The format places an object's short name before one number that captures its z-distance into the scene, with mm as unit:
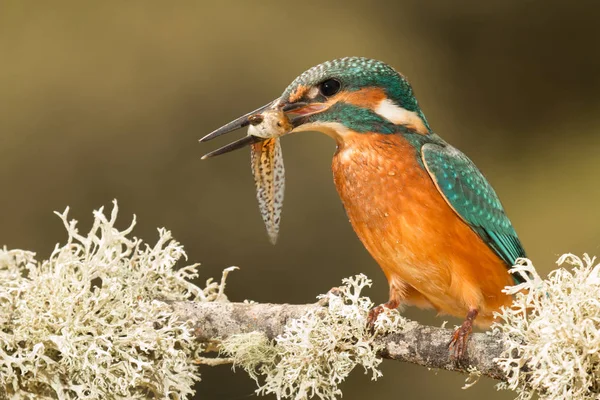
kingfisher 3649
